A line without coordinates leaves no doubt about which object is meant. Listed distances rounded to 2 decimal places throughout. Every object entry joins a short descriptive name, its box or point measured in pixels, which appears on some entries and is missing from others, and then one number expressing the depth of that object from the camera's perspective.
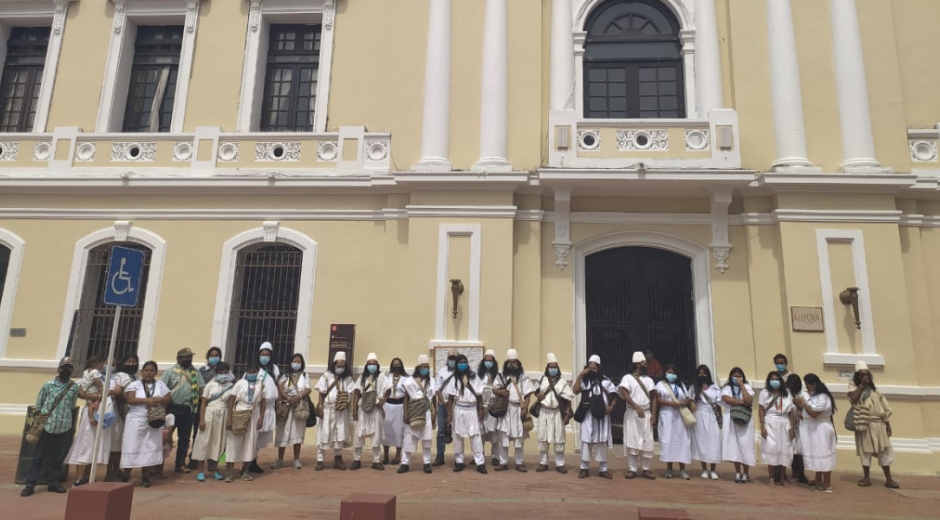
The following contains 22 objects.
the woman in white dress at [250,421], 7.56
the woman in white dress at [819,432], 7.59
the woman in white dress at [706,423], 8.08
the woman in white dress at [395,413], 8.44
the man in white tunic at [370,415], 8.32
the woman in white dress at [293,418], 8.30
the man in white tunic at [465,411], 8.09
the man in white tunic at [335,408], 8.41
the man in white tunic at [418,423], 8.09
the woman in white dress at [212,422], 7.55
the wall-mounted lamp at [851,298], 9.48
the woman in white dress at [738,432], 7.91
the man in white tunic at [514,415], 8.20
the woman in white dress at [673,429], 8.03
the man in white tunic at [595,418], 7.94
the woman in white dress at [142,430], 7.08
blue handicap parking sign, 6.77
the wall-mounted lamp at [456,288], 9.94
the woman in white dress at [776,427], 7.76
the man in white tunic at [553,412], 8.17
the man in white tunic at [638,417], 7.95
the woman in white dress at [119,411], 7.27
